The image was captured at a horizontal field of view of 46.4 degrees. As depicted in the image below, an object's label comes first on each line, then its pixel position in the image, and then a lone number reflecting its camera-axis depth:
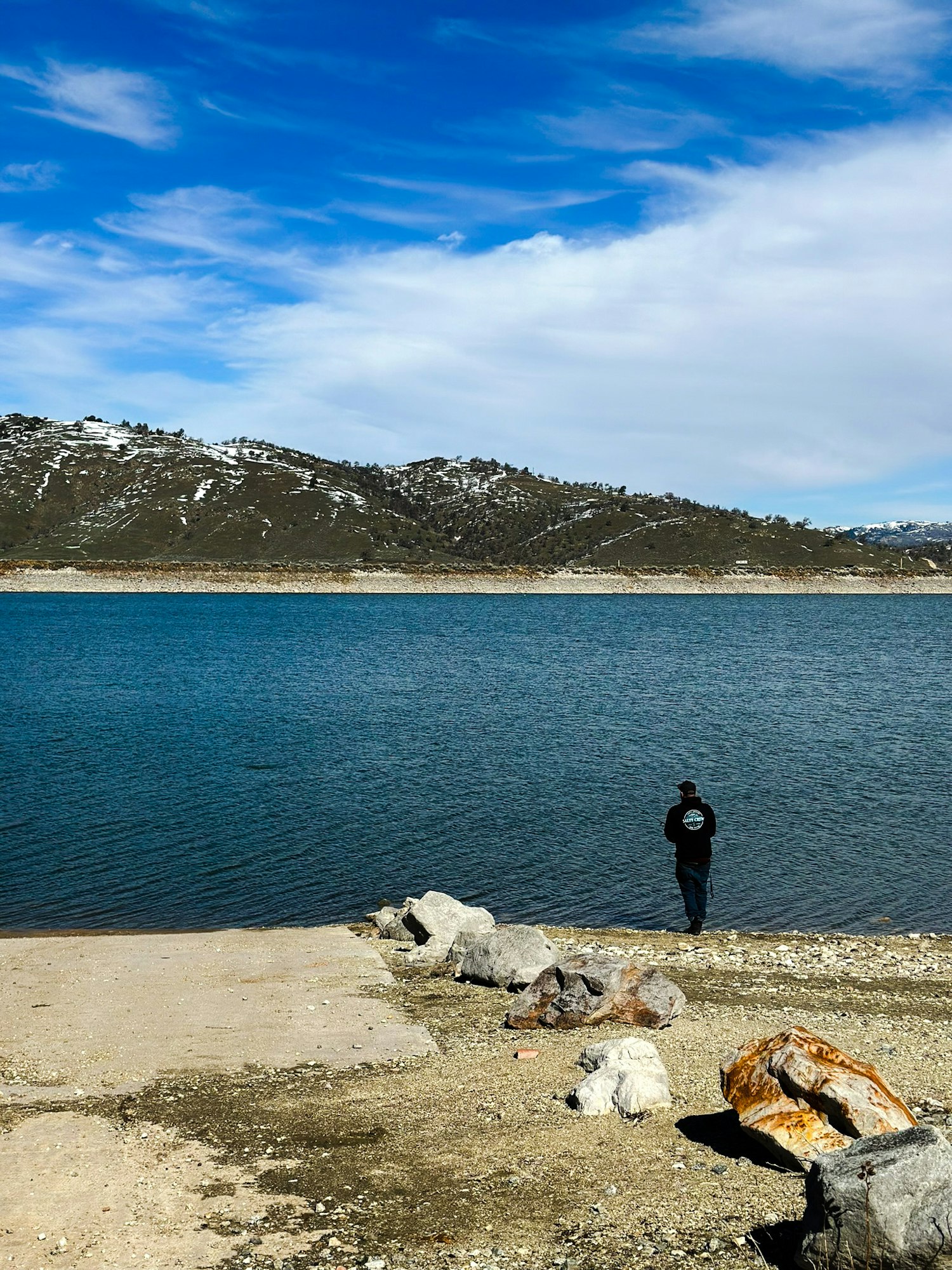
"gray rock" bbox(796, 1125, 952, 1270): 5.32
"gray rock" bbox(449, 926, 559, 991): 11.92
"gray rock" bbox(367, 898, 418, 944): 14.22
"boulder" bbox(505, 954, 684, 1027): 10.22
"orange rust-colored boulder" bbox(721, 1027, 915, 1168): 6.88
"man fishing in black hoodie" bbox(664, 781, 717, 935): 14.34
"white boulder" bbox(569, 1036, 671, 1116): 8.15
